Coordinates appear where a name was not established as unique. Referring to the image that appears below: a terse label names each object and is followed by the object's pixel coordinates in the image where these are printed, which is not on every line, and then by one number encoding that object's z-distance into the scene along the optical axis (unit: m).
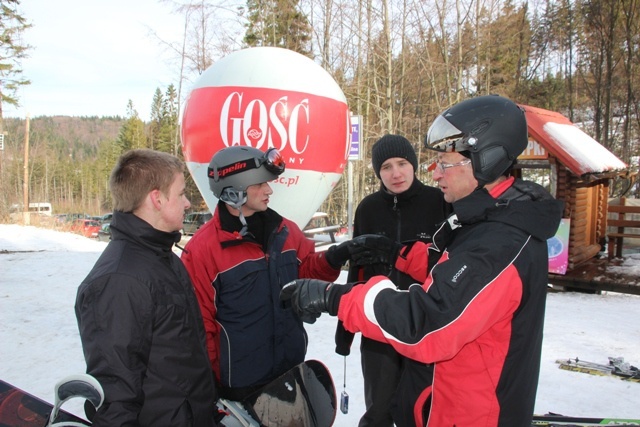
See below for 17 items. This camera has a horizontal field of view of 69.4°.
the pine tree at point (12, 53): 25.53
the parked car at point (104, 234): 23.66
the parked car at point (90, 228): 20.27
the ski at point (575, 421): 3.11
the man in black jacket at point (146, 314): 1.53
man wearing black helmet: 1.48
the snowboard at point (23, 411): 1.53
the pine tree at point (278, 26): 21.23
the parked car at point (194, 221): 22.03
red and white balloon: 5.97
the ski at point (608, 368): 4.29
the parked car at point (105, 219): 32.26
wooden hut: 8.15
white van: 49.82
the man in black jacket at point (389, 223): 2.84
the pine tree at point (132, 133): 56.47
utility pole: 21.41
